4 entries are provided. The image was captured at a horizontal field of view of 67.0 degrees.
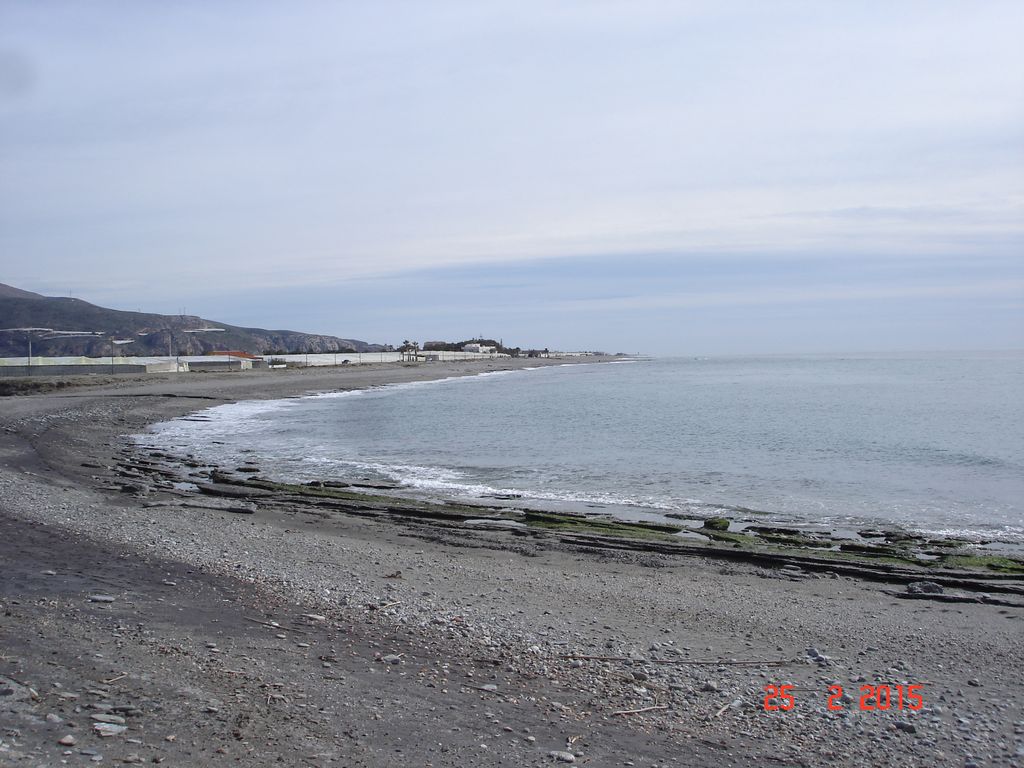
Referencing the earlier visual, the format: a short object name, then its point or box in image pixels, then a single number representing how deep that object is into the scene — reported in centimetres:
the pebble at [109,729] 494
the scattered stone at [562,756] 511
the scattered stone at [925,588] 1025
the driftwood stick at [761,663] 704
